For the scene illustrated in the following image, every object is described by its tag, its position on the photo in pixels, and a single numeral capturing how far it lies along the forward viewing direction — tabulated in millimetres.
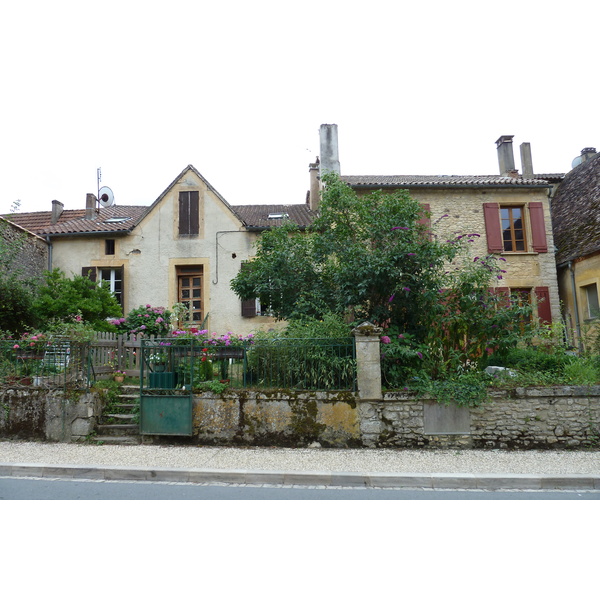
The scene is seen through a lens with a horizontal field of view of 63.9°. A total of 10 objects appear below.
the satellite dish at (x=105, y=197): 22203
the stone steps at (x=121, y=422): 8227
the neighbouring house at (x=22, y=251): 13893
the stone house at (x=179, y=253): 16453
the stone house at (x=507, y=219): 16250
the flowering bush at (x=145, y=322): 14027
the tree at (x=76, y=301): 12938
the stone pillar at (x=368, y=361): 7965
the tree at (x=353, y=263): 8891
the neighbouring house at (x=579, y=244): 15656
